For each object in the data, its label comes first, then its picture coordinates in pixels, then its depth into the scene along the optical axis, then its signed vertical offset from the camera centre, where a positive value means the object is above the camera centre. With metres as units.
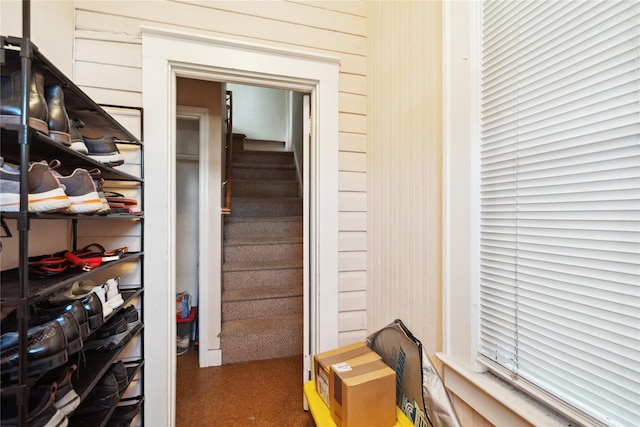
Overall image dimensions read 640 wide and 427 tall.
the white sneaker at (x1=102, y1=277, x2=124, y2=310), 1.14 -0.33
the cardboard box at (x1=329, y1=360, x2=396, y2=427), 1.02 -0.67
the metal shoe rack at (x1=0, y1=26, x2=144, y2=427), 0.63 +0.00
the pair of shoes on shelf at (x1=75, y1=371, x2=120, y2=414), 1.08 -0.71
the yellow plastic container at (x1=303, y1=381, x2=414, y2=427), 1.09 -0.80
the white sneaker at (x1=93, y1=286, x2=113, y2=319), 1.07 -0.32
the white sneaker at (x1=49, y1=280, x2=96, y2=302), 1.04 -0.30
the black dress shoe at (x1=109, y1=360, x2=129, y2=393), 1.22 -0.69
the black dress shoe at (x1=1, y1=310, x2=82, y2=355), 0.79 -0.32
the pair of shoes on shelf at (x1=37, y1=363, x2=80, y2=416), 0.80 -0.51
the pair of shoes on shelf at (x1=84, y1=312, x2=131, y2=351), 1.13 -0.50
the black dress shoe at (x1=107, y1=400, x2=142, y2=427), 1.26 -0.92
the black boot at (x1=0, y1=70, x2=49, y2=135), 0.64 +0.27
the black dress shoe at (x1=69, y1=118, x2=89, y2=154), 0.94 +0.26
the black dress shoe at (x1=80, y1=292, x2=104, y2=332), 0.97 -0.33
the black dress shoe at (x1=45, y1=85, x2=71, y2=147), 0.80 +0.29
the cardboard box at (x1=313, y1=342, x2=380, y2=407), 1.20 -0.64
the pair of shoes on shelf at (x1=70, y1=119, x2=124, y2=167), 1.14 +0.27
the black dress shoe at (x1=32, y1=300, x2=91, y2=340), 0.89 -0.31
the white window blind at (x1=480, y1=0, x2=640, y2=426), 0.61 +0.04
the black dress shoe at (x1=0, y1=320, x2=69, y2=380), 0.64 -0.33
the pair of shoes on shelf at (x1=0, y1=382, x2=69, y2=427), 0.65 -0.48
